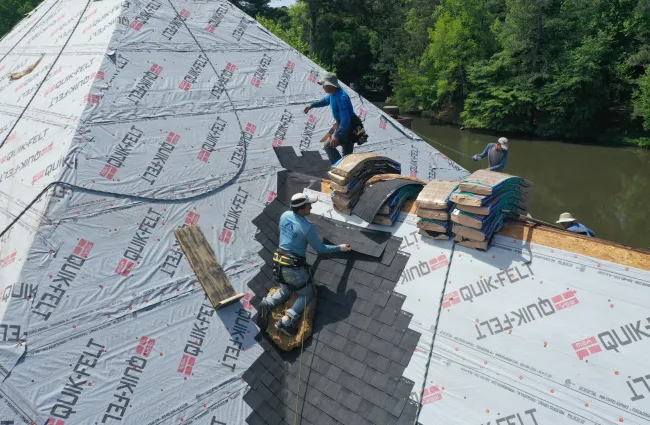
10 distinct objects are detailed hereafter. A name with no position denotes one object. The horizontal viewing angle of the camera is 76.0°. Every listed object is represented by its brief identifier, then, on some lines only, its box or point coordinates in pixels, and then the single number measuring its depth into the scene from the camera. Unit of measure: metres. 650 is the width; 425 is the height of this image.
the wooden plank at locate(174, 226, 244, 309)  5.43
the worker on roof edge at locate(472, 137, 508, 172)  8.17
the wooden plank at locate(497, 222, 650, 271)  3.29
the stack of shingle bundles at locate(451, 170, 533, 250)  3.84
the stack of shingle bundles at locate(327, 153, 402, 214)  5.27
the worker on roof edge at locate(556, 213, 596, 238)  6.07
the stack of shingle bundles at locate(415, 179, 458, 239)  4.25
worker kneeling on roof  4.81
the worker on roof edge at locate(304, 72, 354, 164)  7.09
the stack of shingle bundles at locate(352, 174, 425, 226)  4.98
